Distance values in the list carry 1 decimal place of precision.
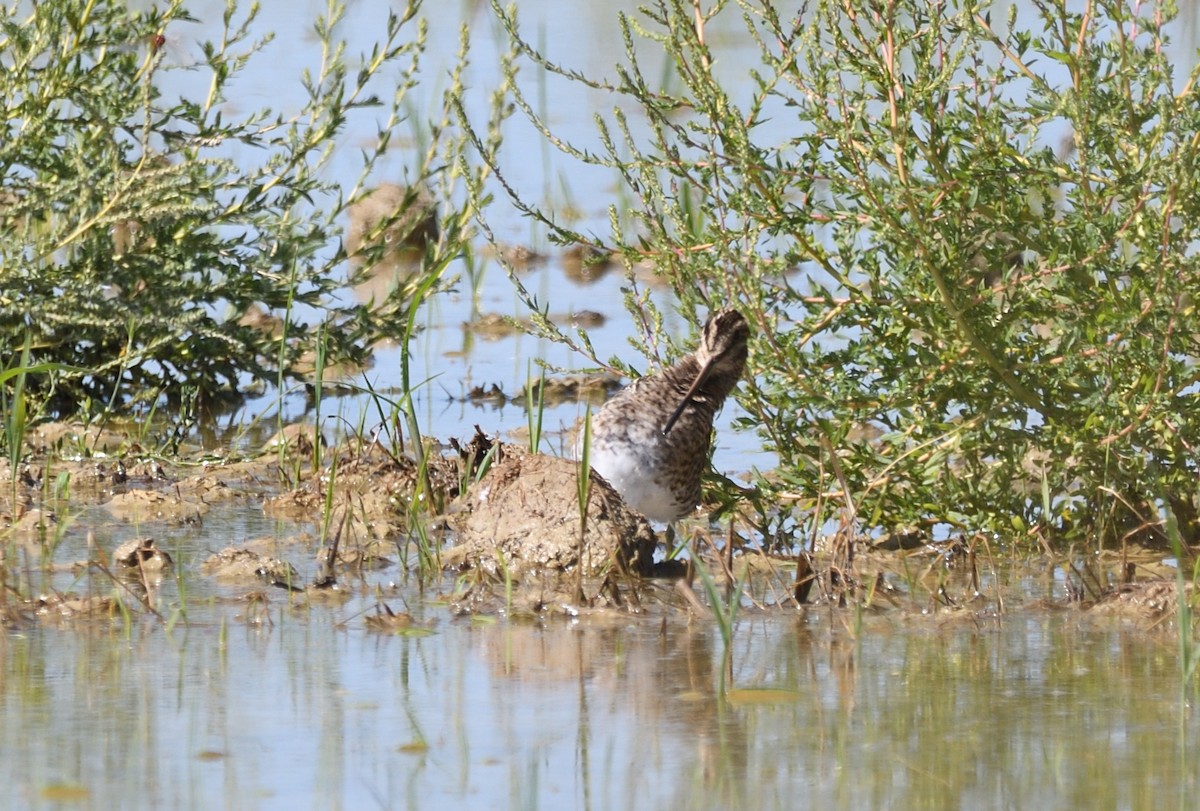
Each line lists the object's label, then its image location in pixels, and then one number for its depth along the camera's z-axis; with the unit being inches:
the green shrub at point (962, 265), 381.8
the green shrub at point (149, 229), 510.0
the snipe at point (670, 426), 478.9
